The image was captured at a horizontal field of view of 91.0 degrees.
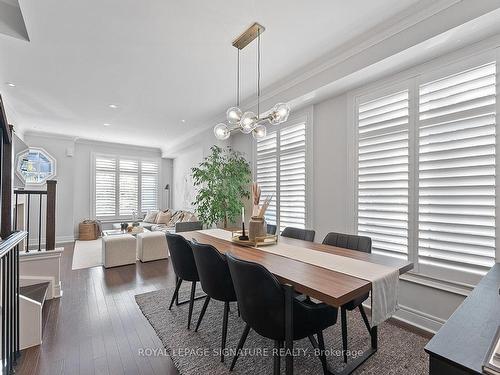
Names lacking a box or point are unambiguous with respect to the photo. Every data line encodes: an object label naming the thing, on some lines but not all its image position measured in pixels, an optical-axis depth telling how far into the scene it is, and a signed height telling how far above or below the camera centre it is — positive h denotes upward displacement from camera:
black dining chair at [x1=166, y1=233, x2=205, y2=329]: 2.33 -0.65
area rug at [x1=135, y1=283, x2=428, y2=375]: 1.83 -1.30
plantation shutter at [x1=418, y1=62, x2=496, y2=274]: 2.03 +0.21
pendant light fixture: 2.31 +0.78
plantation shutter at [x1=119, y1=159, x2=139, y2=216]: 7.70 +0.17
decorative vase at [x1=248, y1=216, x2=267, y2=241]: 2.37 -0.33
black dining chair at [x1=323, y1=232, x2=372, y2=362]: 1.92 -0.49
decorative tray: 2.34 -0.47
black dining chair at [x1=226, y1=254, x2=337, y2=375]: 1.37 -0.68
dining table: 1.29 -0.50
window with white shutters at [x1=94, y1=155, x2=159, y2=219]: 7.33 +0.20
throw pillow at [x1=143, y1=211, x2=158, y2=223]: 7.46 -0.76
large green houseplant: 4.36 +0.05
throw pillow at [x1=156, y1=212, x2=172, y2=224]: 7.07 -0.74
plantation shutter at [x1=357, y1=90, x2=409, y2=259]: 2.56 +0.23
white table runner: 1.40 -0.49
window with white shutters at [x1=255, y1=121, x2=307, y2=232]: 3.67 +0.32
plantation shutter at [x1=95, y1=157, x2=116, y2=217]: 7.27 +0.18
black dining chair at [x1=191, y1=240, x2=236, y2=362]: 1.87 -0.64
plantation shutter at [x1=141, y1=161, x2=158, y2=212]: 8.12 +0.24
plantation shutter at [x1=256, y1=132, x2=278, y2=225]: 4.14 +0.43
